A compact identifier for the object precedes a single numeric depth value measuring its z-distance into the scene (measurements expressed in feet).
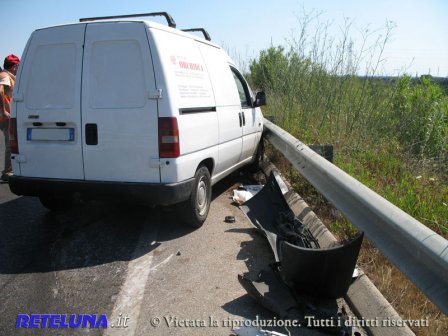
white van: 13.33
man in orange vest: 23.27
